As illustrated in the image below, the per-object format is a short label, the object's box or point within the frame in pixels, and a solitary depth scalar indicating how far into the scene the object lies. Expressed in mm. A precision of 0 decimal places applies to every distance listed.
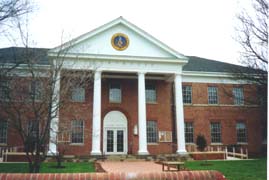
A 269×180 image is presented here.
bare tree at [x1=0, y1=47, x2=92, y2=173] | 9391
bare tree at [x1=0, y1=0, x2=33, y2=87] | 13569
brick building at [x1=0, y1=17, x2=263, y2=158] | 22844
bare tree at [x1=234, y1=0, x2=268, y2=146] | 14742
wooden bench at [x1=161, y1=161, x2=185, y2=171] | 12438
